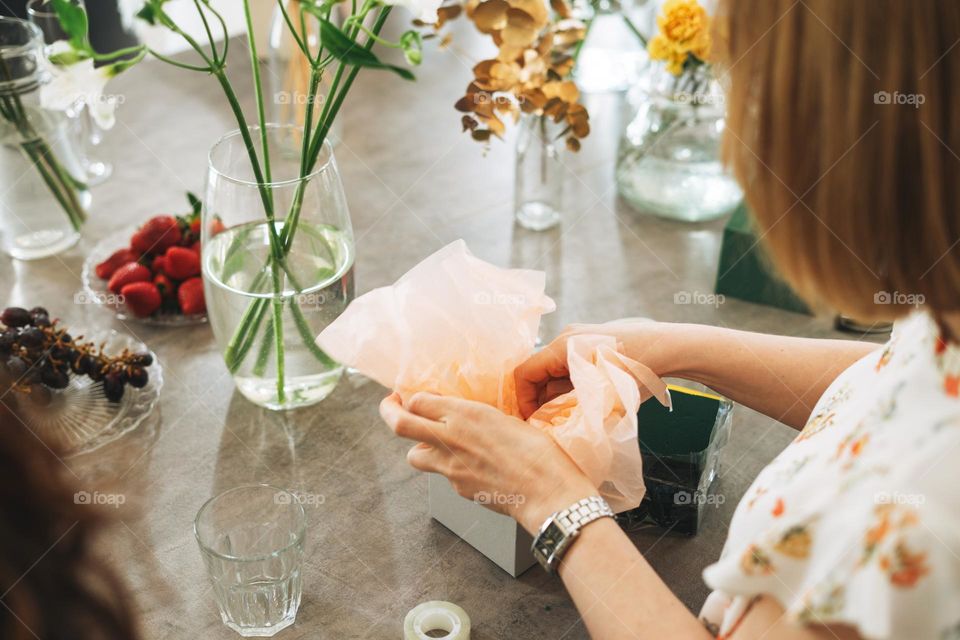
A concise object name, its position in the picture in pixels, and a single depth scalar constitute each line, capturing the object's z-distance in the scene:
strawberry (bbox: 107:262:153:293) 1.31
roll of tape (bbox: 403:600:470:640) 0.89
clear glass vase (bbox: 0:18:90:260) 1.34
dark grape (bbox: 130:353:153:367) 1.17
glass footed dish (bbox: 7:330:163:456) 1.11
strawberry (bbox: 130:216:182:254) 1.35
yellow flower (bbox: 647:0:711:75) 1.36
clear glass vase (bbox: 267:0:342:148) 1.59
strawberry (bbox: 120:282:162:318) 1.29
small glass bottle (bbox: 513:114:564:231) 1.45
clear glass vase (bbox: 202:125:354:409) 1.06
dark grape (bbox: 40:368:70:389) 1.14
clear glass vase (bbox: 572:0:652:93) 1.83
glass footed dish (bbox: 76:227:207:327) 1.31
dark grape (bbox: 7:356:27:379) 1.13
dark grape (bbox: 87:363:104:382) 1.15
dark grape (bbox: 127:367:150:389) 1.16
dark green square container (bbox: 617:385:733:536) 0.99
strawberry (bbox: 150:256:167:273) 1.32
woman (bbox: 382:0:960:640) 0.62
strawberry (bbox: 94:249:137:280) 1.35
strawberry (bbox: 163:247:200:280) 1.31
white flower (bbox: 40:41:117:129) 0.94
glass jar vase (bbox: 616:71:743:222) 1.48
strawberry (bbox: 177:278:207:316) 1.31
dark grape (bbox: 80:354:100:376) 1.15
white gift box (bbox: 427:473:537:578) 0.95
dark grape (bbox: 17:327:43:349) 1.13
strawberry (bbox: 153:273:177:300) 1.32
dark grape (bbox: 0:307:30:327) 1.16
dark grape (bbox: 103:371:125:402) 1.15
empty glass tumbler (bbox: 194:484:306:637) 0.88
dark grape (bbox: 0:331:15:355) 1.13
